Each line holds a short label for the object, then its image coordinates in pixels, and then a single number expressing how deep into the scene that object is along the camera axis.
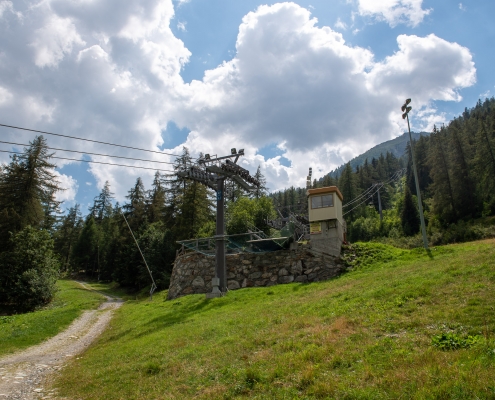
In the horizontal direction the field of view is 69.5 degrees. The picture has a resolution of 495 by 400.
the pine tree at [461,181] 51.44
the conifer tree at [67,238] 76.00
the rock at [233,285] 24.02
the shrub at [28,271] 29.39
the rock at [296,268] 22.78
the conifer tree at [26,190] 35.22
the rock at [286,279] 22.75
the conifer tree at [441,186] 51.62
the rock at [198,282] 25.73
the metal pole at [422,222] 21.64
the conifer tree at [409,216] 59.17
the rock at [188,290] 25.73
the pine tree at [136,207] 58.00
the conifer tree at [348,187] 80.31
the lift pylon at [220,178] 20.78
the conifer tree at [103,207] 87.06
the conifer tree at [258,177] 55.70
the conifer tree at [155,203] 59.16
